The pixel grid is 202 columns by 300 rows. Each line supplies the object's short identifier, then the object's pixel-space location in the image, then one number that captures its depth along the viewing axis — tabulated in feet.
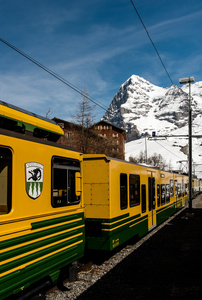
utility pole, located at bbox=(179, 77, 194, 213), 62.94
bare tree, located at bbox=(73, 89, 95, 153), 88.69
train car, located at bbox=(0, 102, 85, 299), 14.73
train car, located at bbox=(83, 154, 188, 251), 26.37
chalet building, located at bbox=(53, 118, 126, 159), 90.74
